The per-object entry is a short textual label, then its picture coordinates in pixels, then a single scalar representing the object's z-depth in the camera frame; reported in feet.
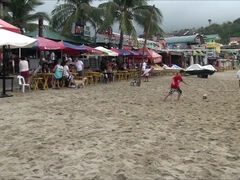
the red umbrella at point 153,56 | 94.71
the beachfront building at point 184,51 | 136.67
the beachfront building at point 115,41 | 104.31
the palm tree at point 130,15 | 93.35
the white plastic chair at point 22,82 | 47.40
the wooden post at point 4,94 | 41.64
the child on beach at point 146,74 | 77.80
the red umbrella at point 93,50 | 66.57
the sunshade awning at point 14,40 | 39.11
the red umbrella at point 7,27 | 44.64
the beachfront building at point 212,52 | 170.38
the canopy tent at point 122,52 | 81.96
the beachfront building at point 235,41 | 280.10
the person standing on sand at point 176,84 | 42.09
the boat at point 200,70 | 100.58
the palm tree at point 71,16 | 95.81
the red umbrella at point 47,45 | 53.06
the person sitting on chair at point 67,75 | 54.90
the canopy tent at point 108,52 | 71.79
